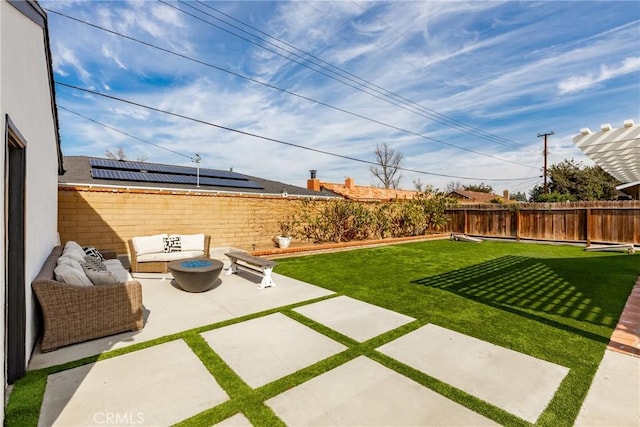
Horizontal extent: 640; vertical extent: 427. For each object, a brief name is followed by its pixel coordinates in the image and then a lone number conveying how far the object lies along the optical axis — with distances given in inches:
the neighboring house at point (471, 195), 1513.7
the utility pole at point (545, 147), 943.7
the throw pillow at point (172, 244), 301.7
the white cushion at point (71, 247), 200.0
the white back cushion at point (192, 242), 311.2
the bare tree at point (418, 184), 1686.5
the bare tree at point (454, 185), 2092.0
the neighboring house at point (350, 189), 858.8
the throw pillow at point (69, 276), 135.6
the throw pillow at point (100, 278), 150.2
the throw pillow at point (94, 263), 189.1
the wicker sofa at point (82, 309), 126.6
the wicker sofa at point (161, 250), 267.3
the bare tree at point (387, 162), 1419.8
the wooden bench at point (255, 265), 226.1
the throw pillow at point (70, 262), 153.3
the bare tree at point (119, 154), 1093.9
